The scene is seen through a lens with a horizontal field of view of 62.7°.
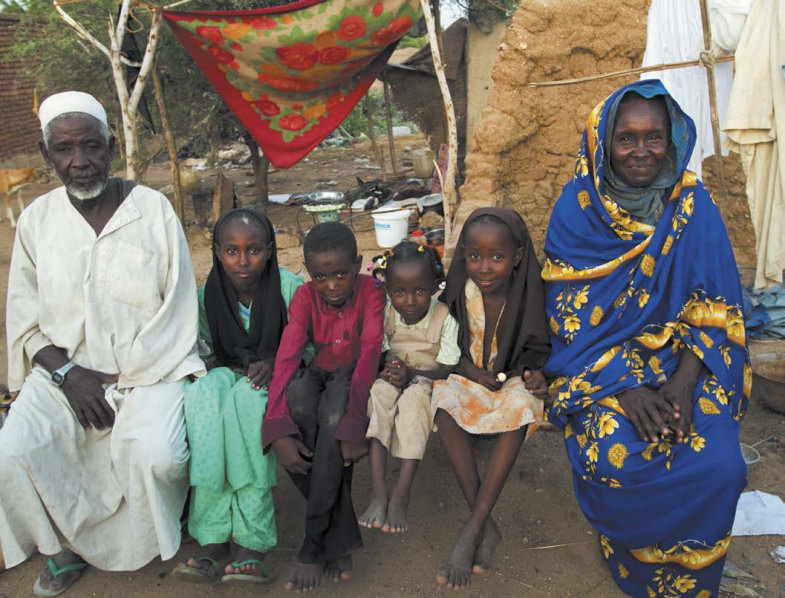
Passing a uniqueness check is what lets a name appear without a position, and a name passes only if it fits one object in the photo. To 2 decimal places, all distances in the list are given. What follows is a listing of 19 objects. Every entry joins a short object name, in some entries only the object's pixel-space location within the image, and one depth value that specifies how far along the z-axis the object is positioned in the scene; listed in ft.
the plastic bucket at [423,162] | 34.09
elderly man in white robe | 8.27
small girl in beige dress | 8.20
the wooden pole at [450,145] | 19.00
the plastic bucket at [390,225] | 23.95
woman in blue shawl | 7.66
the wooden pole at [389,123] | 33.26
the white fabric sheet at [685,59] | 13.20
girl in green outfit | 8.54
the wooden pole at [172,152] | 26.16
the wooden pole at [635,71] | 12.98
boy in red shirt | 8.36
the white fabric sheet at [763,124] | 11.55
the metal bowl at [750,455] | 10.73
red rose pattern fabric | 18.21
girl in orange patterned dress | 8.25
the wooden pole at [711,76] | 12.42
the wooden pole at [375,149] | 35.66
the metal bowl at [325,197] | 25.73
